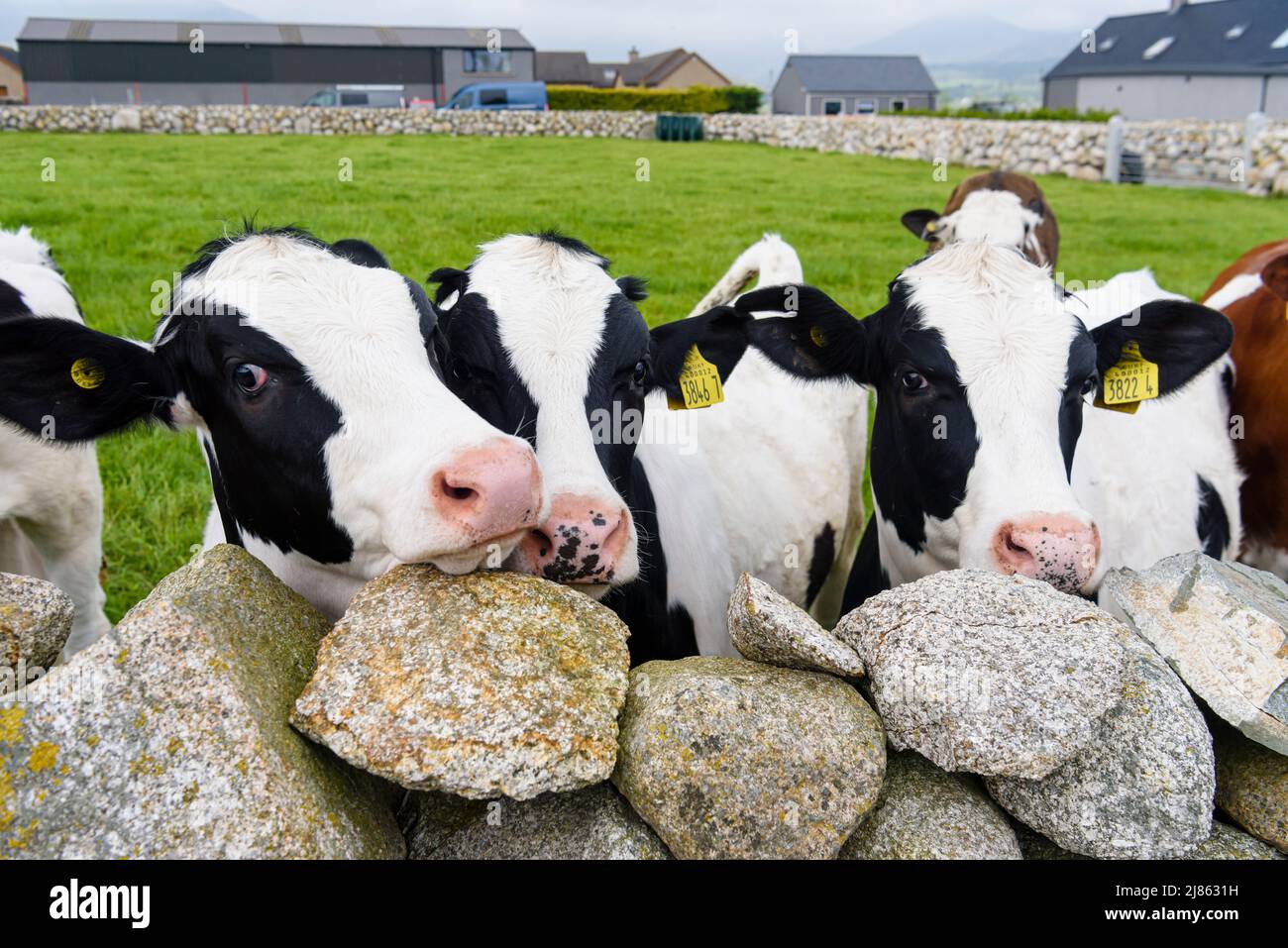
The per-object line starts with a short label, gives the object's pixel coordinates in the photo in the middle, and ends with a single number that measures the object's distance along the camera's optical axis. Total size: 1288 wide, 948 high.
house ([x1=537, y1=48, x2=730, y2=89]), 81.06
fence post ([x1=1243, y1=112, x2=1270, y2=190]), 22.58
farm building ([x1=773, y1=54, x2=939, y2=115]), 73.25
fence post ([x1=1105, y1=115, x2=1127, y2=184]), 24.55
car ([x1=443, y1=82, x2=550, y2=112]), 44.19
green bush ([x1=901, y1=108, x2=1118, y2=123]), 26.91
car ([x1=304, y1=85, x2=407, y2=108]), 46.94
